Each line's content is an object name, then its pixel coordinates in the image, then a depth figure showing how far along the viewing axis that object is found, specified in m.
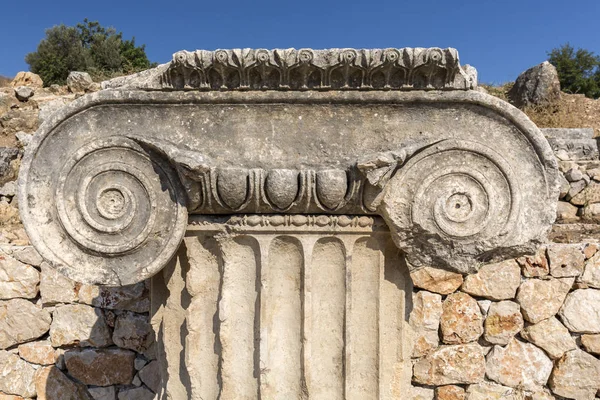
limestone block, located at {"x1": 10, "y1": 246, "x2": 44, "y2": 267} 3.61
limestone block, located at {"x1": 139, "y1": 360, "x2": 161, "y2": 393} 3.42
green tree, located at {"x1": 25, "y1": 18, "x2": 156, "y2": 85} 14.95
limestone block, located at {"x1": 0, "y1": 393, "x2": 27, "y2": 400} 3.61
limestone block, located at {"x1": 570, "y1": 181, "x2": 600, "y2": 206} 4.95
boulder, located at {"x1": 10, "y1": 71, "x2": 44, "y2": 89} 9.16
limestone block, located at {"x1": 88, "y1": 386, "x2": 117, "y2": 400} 3.53
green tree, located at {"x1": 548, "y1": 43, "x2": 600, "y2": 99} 13.21
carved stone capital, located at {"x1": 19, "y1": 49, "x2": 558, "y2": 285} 1.61
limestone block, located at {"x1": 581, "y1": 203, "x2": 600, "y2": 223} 4.91
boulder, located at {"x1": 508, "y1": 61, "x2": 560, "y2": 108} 7.20
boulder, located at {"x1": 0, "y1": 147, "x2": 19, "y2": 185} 5.44
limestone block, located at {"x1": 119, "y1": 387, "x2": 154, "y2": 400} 3.47
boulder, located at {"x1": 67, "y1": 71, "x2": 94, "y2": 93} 8.03
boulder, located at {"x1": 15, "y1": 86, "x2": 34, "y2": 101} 7.65
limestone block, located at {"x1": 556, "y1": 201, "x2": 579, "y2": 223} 4.97
